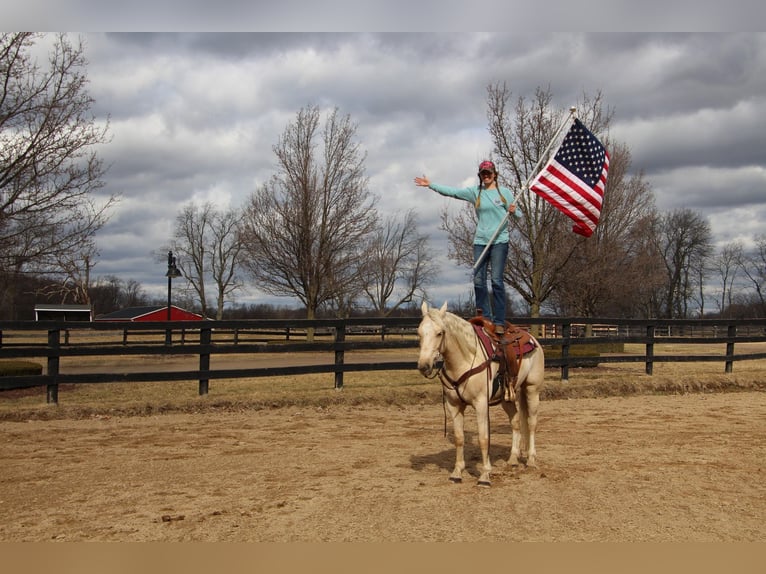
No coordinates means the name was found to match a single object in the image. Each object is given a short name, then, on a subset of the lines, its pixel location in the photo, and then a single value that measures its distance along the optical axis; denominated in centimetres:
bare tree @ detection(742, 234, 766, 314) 6906
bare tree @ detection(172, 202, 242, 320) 6425
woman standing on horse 692
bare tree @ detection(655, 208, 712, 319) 6556
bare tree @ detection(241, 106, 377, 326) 2600
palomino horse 562
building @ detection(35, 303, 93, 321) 6488
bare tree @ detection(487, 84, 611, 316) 1925
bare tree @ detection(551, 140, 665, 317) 2083
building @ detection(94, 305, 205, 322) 6031
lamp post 3028
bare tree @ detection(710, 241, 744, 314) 7350
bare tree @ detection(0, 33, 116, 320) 1160
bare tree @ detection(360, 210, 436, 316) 5356
